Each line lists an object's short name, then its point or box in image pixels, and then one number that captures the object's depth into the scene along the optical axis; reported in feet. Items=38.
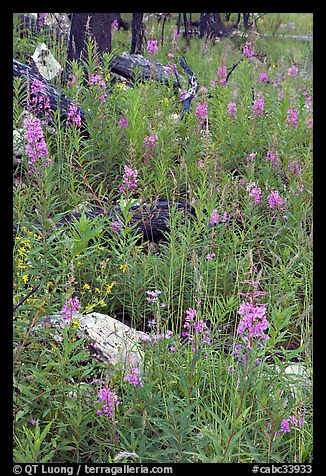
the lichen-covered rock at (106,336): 10.31
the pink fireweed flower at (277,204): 14.58
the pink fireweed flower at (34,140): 11.17
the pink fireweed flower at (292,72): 22.89
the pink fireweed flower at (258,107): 18.93
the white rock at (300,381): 9.27
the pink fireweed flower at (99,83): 17.28
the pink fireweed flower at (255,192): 12.92
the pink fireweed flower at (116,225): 12.41
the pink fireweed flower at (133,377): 8.91
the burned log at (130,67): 25.64
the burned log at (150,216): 14.67
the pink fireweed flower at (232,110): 18.52
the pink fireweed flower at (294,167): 16.28
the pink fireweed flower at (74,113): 15.81
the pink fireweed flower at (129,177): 12.42
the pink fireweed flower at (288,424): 8.50
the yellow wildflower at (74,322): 8.78
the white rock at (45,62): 22.95
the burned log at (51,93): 18.45
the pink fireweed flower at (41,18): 29.43
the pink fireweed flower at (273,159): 16.65
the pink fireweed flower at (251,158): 15.23
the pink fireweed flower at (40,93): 16.11
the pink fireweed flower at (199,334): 9.03
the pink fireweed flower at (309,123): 18.89
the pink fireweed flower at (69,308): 8.73
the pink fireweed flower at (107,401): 8.32
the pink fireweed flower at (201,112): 17.53
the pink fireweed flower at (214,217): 12.51
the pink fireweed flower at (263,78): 24.22
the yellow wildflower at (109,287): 12.01
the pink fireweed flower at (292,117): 17.54
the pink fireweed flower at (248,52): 22.80
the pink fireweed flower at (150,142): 16.54
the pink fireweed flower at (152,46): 20.88
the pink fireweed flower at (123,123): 17.34
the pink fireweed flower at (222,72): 21.83
